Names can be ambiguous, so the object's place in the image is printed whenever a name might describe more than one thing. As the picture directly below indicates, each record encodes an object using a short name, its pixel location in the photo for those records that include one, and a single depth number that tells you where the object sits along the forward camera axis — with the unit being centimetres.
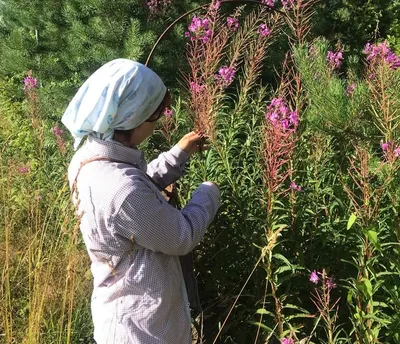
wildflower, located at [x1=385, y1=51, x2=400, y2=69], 226
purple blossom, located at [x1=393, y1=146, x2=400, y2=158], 202
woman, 175
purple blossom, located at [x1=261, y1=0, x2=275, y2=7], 328
